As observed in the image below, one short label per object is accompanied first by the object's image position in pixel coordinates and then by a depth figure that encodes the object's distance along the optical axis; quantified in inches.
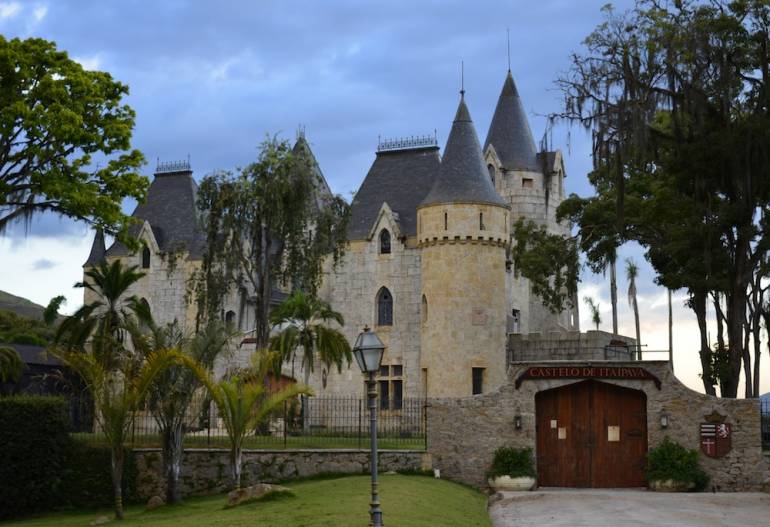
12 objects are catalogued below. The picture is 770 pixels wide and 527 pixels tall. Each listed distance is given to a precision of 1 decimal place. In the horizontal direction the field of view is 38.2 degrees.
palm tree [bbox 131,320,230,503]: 1127.6
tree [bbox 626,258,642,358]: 2854.3
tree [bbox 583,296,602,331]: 3557.6
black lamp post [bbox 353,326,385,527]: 762.2
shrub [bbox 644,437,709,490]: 1171.3
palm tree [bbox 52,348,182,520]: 1040.8
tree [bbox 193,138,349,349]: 1561.3
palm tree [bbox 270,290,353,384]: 1599.4
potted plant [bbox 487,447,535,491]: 1184.8
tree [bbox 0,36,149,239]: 1323.8
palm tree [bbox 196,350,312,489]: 1080.8
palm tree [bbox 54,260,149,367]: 1422.2
